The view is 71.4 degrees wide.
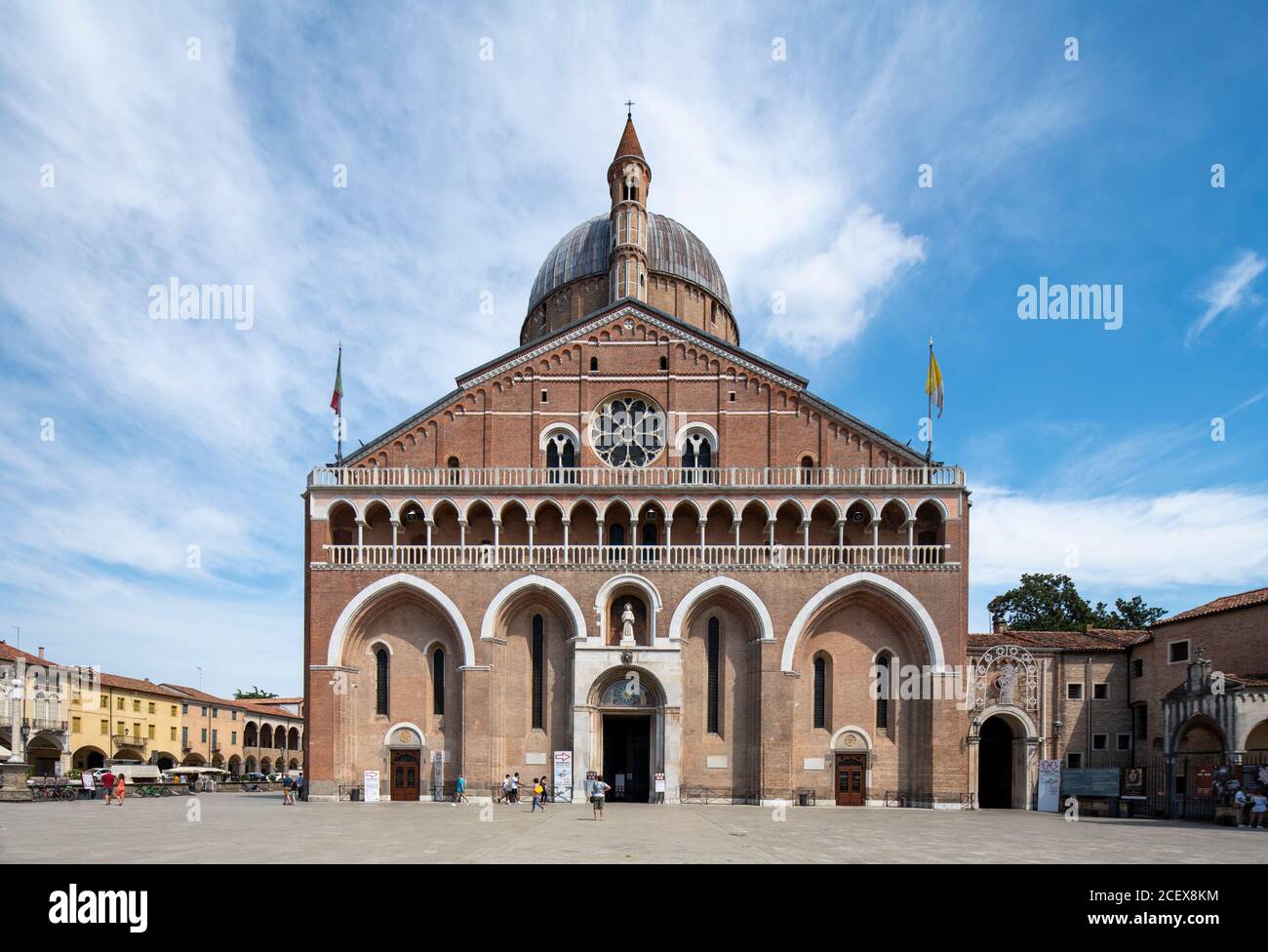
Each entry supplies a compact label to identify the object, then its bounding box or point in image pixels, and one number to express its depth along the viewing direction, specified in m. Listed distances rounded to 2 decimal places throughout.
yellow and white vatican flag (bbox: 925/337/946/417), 35.06
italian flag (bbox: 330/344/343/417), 36.25
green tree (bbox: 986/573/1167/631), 59.84
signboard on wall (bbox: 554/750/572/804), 32.44
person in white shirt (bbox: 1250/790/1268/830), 26.50
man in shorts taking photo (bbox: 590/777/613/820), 24.78
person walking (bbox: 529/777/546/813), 27.72
